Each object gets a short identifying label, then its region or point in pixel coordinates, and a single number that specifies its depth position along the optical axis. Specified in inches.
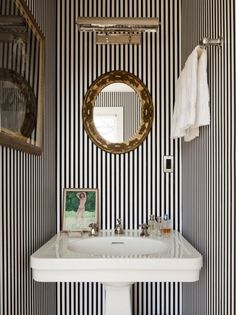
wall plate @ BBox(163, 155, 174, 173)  95.1
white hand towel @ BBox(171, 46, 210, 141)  66.9
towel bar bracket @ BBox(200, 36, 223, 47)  61.2
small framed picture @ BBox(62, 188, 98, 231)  92.9
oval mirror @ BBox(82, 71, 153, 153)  93.6
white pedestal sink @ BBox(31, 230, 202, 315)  63.3
